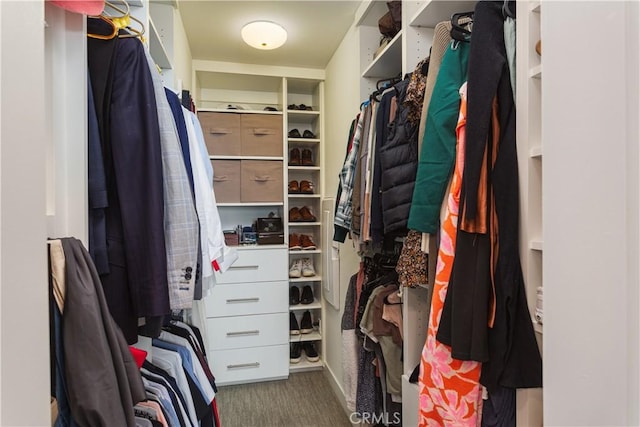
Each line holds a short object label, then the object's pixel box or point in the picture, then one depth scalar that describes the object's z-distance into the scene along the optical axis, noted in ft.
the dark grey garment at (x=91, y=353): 1.98
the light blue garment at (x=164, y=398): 3.29
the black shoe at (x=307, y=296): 9.22
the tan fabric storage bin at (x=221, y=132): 8.17
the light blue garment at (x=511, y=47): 2.65
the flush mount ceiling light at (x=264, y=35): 6.39
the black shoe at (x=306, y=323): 9.42
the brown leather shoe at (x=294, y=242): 9.01
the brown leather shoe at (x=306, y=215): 9.11
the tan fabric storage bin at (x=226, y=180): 8.23
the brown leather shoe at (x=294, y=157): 9.12
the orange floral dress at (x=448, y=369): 2.70
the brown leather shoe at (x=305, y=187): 9.12
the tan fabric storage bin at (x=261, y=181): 8.39
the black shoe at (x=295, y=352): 8.97
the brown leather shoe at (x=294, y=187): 9.06
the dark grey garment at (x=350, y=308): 5.85
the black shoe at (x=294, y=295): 9.20
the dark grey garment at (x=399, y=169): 3.73
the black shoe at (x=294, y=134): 9.19
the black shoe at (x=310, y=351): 9.00
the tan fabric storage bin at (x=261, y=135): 8.40
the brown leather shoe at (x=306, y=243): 9.13
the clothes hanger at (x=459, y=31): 3.09
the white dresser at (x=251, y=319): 7.95
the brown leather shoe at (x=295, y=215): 9.05
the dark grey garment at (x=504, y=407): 2.64
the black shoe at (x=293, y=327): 9.19
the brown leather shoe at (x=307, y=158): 9.23
